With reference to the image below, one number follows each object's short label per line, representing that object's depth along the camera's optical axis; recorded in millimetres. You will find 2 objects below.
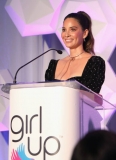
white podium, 5644
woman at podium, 6290
